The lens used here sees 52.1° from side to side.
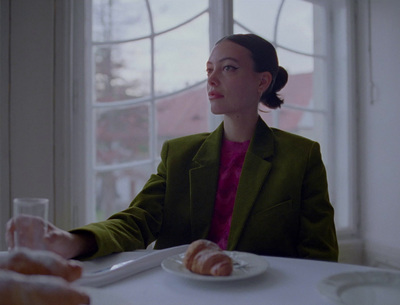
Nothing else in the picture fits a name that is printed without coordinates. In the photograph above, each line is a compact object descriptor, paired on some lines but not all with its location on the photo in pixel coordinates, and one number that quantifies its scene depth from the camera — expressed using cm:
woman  108
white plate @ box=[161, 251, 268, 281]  59
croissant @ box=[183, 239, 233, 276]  61
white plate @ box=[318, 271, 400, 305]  55
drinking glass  44
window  180
